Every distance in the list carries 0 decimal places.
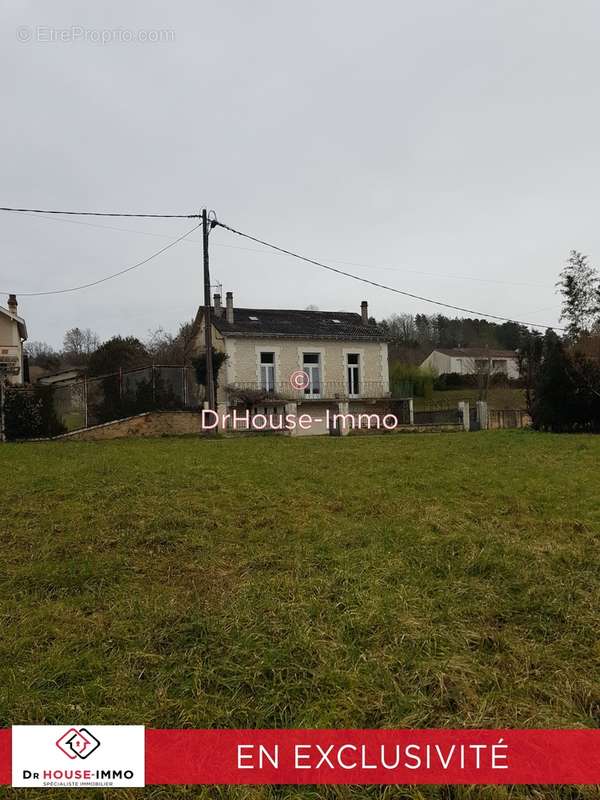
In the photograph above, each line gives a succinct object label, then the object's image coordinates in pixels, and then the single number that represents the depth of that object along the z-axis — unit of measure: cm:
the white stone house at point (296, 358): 2425
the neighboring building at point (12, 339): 2305
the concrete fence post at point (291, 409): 2378
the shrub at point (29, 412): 1577
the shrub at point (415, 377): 3506
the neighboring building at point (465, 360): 5370
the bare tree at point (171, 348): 3256
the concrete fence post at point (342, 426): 2329
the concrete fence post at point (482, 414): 2466
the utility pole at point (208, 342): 1689
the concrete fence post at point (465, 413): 2391
